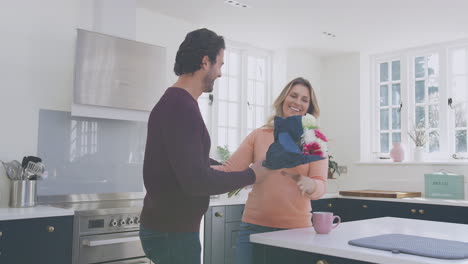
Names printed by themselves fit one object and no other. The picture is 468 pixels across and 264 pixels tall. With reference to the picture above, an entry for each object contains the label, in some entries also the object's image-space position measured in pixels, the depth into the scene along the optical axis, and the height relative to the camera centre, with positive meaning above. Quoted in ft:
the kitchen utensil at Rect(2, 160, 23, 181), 10.16 -0.30
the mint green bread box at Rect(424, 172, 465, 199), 15.05 -0.74
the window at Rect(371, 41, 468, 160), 16.63 +2.38
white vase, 16.75 +0.29
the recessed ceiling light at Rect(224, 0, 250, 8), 12.85 +4.33
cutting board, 15.21 -1.07
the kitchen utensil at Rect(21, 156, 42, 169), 10.22 -0.08
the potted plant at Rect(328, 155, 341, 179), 17.88 -0.27
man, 4.26 -0.09
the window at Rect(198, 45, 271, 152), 16.10 +2.22
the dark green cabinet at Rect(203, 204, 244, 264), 12.26 -1.96
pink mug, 5.82 -0.76
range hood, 10.62 +1.93
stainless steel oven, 9.65 -1.64
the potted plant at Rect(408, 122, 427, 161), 16.78 +0.78
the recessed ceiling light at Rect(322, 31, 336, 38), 15.97 +4.34
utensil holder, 10.02 -0.79
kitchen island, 4.66 -0.93
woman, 6.35 -0.51
